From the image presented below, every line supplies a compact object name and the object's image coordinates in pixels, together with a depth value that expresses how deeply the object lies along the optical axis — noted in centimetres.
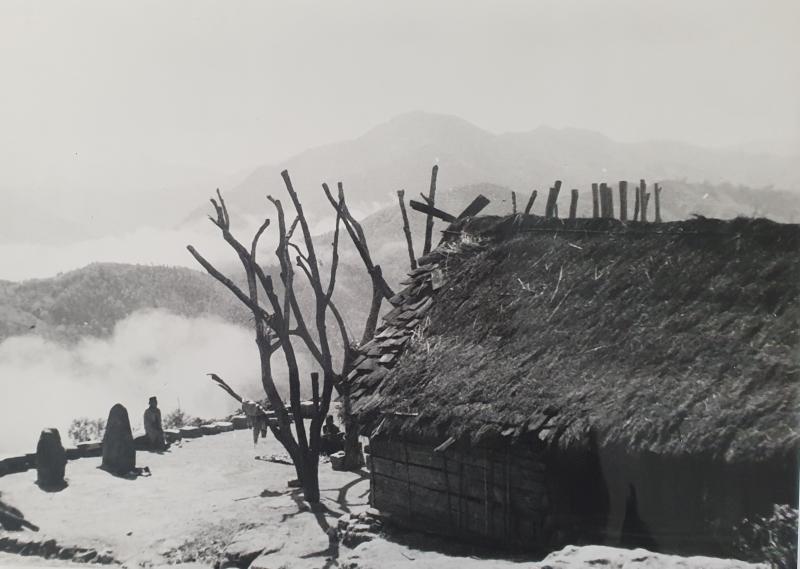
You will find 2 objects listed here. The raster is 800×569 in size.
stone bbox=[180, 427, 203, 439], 1897
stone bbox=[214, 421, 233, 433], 1984
